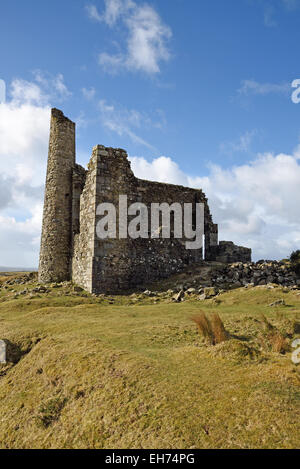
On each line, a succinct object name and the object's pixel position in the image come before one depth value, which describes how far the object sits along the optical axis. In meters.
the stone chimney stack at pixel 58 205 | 21.09
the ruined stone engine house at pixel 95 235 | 17.23
